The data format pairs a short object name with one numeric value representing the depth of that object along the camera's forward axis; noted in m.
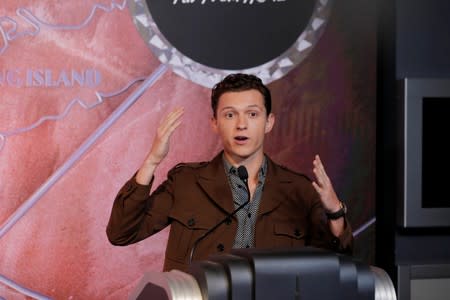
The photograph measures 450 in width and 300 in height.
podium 2.62
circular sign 7.21
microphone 4.01
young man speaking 4.97
